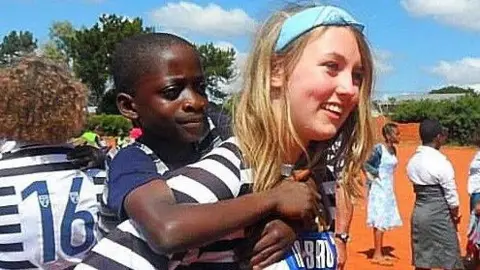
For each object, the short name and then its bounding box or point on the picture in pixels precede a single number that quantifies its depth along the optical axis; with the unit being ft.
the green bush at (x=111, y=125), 140.90
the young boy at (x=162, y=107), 6.47
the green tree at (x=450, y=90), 345.72
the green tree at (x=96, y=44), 220.02
